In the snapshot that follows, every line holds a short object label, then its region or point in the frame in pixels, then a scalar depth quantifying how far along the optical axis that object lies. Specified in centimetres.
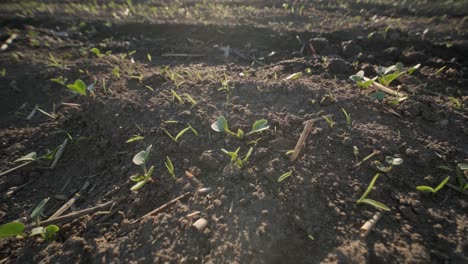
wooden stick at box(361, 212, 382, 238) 16
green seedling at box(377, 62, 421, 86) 27
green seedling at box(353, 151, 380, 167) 20
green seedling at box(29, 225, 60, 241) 18
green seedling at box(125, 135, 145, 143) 23
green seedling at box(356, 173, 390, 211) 17
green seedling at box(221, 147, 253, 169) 20
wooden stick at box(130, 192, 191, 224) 19
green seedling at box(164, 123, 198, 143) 23
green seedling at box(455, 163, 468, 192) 18
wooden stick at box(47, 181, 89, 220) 20
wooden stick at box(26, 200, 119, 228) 19
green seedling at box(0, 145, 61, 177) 24
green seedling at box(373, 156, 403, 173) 19
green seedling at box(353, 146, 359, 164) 20
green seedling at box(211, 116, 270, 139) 22
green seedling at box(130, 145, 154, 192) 20
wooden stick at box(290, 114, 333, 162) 21
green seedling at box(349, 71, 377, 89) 26
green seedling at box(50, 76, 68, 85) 32
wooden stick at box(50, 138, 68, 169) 25
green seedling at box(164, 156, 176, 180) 20
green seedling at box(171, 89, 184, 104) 27
